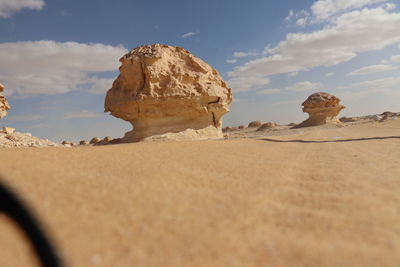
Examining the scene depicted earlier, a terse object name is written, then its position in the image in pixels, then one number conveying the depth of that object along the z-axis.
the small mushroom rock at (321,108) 26.78
